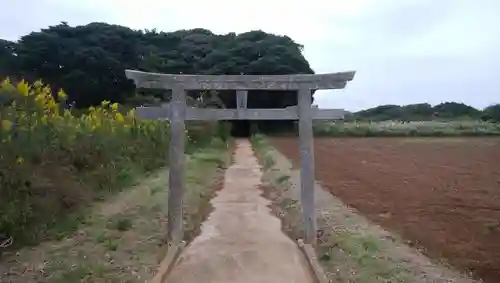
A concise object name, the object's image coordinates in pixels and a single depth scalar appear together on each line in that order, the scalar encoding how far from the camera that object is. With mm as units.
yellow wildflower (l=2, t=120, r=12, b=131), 6219
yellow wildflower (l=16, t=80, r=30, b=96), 7332
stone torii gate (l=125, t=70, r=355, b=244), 7184
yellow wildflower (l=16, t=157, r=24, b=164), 6477
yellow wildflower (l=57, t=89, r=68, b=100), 9362
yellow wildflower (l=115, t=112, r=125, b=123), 12875
